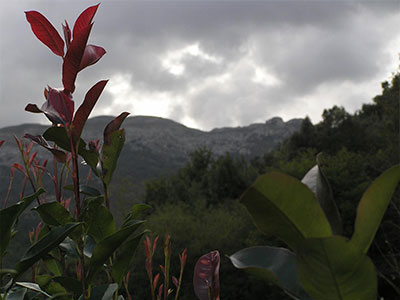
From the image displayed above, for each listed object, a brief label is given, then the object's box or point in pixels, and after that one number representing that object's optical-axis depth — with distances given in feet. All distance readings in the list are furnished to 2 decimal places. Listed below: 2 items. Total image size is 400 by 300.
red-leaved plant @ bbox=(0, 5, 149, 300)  1.96
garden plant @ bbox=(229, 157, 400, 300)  1.12
